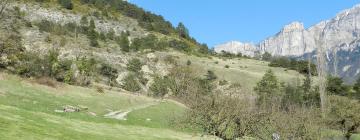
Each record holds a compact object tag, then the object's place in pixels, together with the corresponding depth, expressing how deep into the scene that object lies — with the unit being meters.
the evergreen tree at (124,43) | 153.77
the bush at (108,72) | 124.12
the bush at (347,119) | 75.81
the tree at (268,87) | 117.64
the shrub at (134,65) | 133.62
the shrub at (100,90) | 77.64
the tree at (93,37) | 150.88
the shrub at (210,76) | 138.91
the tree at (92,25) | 169.12
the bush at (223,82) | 136.02
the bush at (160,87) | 114.82
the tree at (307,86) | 130.62
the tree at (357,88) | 129.52
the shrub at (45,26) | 147.43
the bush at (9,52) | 83.25
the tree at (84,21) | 170.06
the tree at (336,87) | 134.29
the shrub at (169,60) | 148.88
